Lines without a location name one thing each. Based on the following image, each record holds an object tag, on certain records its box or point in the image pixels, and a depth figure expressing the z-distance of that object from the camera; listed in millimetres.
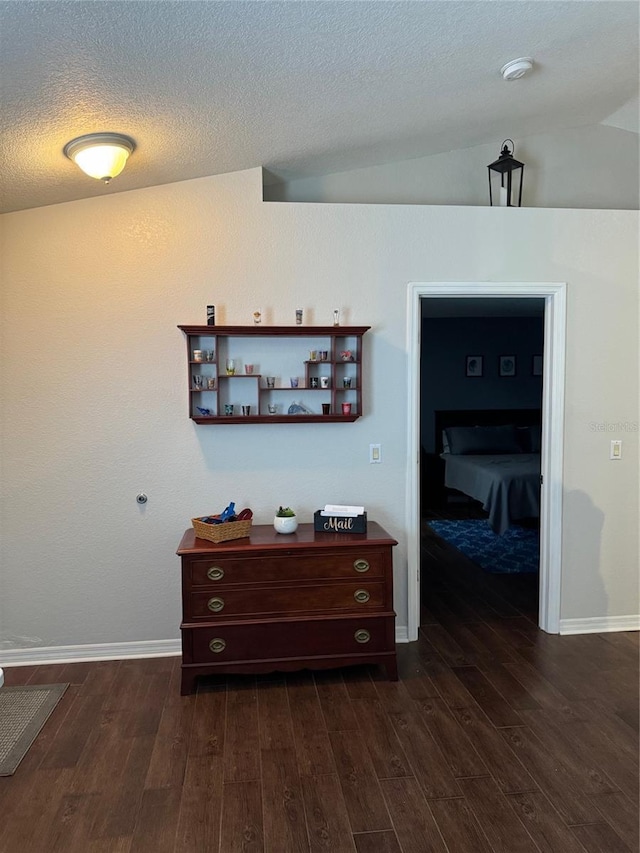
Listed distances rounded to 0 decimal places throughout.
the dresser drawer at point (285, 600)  3010
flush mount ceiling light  2586
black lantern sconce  3555
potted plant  3209
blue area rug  5125
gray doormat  2500
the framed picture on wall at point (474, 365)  8141
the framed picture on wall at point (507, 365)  8195
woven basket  3070
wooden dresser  2998
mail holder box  3220
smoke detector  2590
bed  5766
